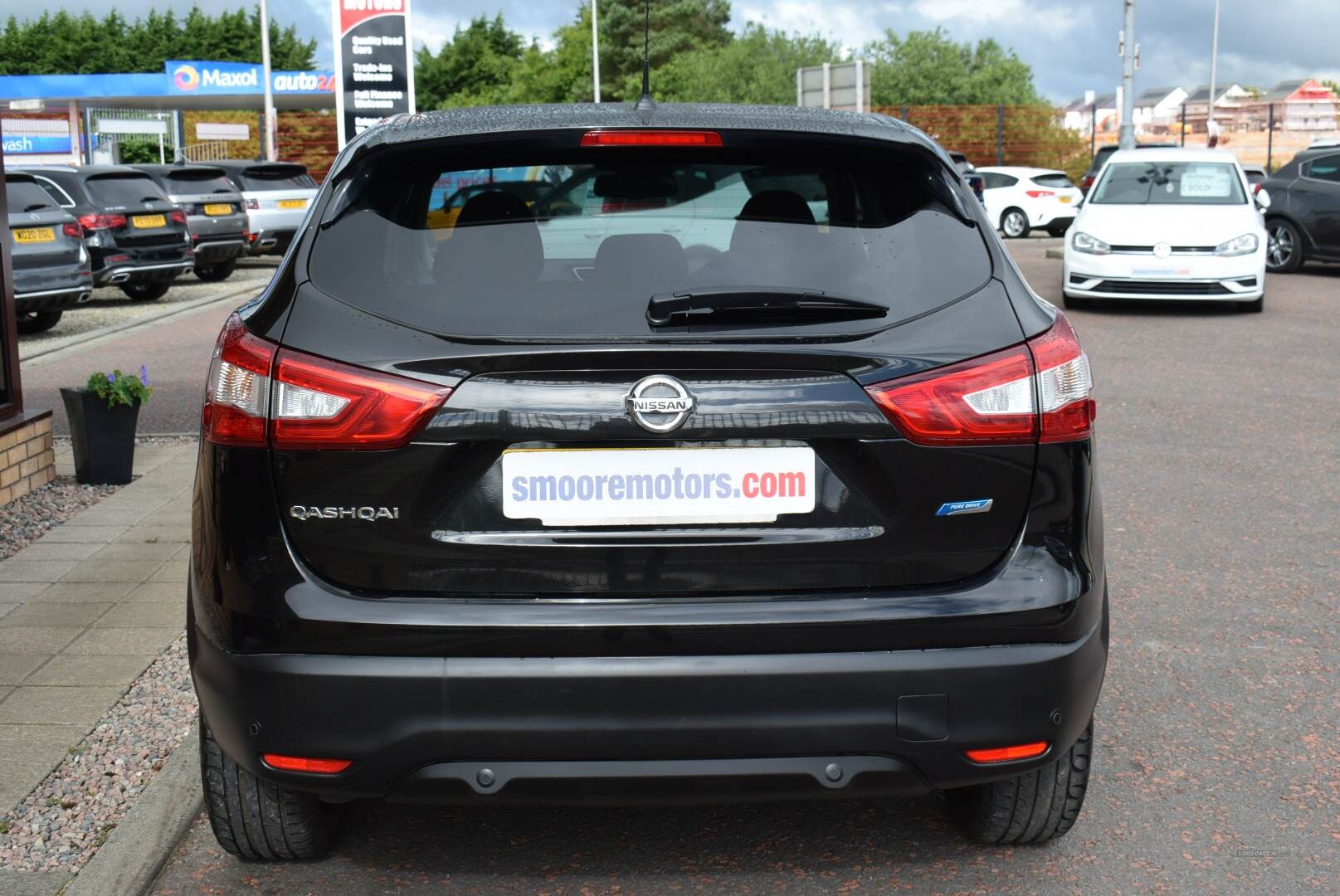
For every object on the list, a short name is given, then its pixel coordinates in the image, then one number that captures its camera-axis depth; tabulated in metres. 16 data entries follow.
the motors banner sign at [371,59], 24.64
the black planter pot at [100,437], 7.91
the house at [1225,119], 53.22
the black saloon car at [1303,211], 20.22
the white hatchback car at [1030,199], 32.91
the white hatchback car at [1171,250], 15.77
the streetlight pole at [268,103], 40.28
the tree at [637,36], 92.69
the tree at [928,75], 66.50
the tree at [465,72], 105.88
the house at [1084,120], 47.38
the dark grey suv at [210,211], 22.48
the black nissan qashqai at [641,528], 2.82
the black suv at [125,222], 18.92
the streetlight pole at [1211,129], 52.65
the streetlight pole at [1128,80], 26.02
